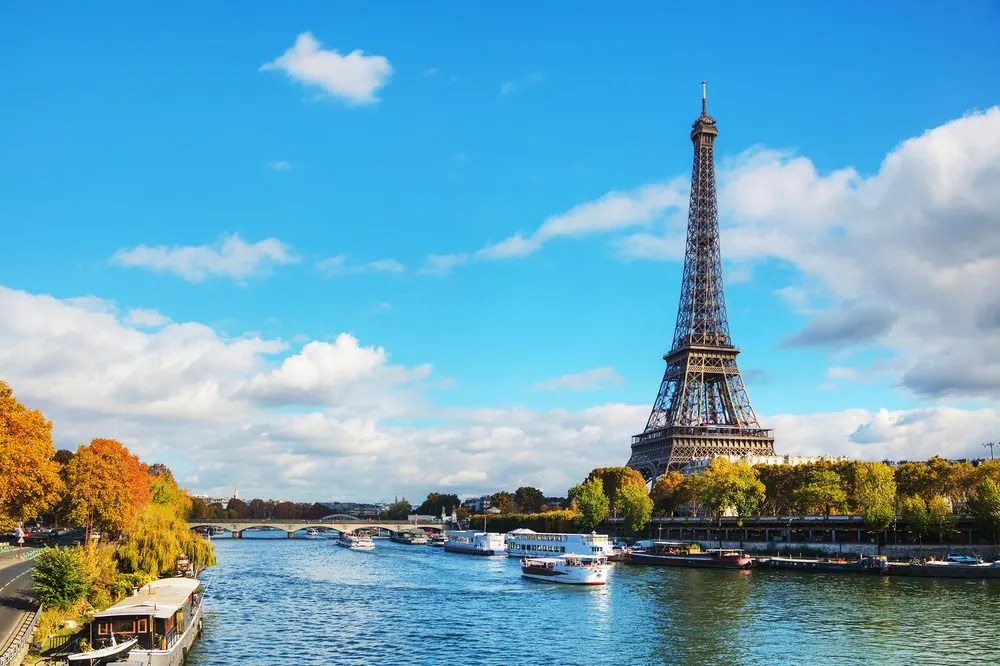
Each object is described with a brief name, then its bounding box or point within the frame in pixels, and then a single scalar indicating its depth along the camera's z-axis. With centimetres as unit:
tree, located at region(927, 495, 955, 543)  9969
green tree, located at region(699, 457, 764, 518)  12294
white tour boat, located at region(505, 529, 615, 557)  11769
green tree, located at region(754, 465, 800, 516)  12581
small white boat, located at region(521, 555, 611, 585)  8669
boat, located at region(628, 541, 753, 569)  10119
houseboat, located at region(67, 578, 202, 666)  3762
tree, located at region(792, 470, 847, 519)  11544
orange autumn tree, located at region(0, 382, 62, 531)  4847
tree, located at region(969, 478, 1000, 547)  9469
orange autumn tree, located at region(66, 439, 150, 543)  7394
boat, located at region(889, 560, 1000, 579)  8388
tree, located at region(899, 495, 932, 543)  9999
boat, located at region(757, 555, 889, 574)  9169
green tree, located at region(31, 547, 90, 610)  4616
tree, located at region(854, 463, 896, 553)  10300
